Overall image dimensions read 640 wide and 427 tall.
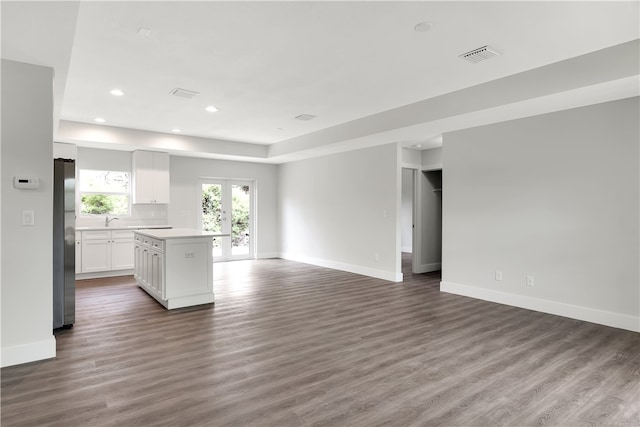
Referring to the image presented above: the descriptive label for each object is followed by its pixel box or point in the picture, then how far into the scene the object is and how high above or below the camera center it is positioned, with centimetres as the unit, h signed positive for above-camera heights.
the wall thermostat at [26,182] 296 +26
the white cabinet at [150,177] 718 +74
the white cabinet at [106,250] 646 -67
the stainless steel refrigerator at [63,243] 373 -30
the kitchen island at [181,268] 449 -69
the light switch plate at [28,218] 300 -3
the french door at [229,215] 859 -4
